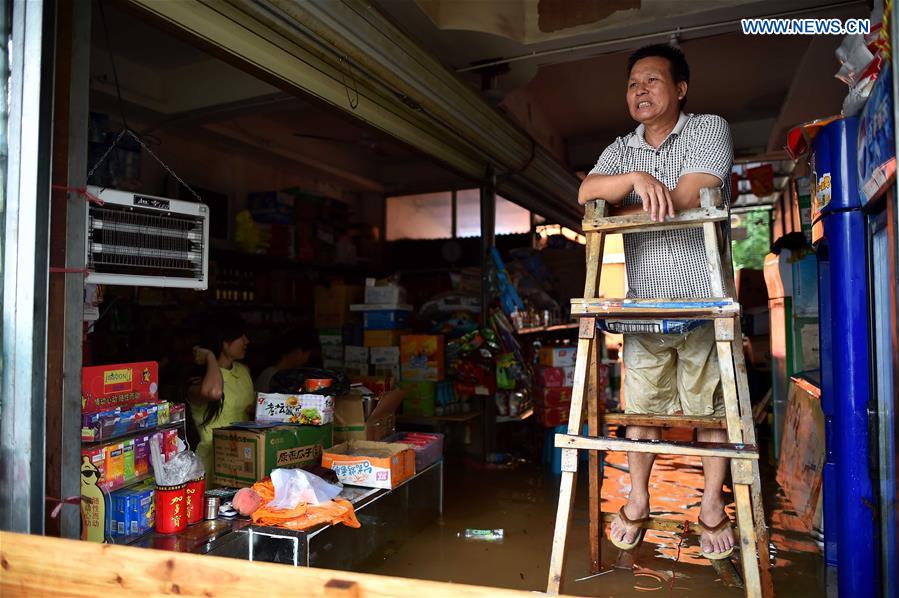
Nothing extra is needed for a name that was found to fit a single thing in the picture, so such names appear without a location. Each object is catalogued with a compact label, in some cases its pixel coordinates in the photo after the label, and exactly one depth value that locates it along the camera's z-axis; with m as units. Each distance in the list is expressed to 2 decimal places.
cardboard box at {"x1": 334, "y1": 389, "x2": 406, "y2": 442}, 3.83
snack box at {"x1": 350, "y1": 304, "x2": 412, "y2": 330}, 5.61
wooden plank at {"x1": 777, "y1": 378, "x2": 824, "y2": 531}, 3.45
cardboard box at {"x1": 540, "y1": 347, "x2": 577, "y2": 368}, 4.91
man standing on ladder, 2.13
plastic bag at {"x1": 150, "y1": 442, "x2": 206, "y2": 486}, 2.51
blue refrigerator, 2.26
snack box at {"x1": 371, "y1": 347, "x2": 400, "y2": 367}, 5.52
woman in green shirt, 3.53
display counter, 2.48
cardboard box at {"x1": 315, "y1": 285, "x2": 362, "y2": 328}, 5.98
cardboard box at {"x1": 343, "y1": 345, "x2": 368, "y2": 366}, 5.67
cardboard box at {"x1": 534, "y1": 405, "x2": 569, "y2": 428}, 4.80
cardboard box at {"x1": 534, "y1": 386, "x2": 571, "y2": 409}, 4.84
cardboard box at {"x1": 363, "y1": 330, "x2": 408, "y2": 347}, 5.55
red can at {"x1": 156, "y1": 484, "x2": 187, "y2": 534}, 2.48
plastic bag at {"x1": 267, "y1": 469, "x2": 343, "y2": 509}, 2.78
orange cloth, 2.63
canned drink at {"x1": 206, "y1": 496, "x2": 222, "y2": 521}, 2.68
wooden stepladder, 1.81
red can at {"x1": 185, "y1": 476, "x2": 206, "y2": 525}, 2.58
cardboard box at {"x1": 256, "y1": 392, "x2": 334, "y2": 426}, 3.43
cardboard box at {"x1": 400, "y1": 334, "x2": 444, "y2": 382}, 5.36
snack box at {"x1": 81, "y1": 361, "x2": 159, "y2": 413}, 2.34
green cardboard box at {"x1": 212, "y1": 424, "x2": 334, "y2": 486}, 3.04
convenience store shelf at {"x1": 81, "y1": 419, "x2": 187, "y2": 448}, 2.30
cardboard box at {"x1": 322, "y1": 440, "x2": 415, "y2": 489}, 3.21
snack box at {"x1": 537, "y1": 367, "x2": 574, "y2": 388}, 4.86
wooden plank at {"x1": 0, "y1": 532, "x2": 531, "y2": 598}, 1.19
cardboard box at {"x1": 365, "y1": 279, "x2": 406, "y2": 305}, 5.64
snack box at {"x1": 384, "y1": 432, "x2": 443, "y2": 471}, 3.75
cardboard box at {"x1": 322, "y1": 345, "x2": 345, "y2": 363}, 5.88
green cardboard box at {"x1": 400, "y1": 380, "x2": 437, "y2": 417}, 5.36
